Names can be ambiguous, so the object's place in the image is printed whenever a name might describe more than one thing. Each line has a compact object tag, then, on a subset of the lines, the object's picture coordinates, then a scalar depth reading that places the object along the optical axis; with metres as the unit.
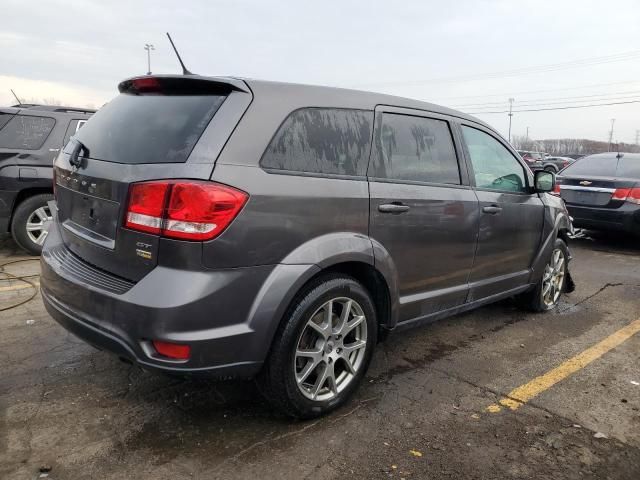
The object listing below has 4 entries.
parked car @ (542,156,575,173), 31.76
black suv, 5.79
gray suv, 2.26
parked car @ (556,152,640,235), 7.47
